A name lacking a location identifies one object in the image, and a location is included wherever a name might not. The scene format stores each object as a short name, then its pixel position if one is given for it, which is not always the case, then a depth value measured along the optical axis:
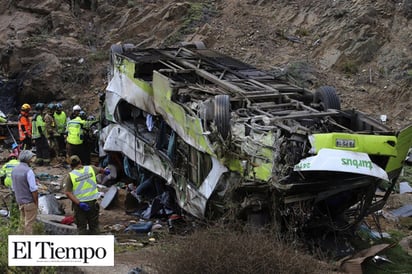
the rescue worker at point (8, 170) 19.12
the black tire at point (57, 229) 15.58
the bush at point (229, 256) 10.87
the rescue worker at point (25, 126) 28.00
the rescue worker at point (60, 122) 27.89
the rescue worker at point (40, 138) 27.09
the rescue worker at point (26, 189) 15.66
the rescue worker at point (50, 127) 27.52
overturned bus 14.41
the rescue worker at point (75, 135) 25.94
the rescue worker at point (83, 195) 16.00
